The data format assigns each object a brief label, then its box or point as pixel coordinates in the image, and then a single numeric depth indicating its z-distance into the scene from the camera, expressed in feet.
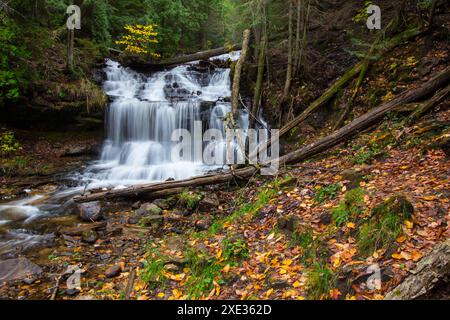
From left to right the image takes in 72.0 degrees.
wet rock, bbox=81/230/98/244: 21.12
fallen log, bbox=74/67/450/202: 26.21
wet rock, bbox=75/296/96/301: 14.65
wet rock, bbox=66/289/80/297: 15.29
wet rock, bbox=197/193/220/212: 24.97
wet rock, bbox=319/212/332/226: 15.47
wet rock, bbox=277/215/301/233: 15.96
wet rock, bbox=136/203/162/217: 24.81
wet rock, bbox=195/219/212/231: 21.62
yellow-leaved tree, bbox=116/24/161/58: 57.47
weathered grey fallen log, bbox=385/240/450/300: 8.90
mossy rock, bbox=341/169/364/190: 18.11
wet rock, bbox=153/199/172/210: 26.09
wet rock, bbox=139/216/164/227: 23.16
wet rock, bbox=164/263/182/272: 15.92
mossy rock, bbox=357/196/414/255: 12.14
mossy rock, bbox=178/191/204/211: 25.21
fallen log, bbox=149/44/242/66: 62.28
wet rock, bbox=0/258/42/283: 16.89
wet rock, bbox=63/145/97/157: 41.39
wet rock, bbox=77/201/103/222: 24.91
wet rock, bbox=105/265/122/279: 16.66
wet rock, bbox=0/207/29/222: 26.17
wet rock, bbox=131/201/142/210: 27.15
